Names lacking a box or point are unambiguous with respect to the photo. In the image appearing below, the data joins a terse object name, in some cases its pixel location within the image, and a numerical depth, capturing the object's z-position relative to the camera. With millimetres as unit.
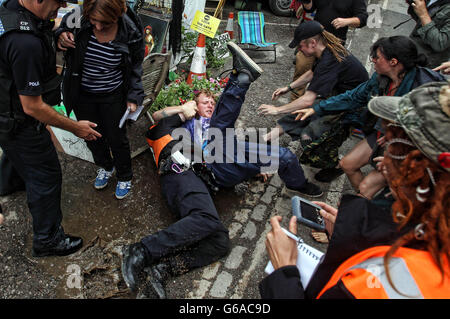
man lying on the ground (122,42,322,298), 2827
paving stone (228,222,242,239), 3434
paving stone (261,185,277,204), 3886
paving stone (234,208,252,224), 3611
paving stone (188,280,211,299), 2831
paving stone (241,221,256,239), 3434
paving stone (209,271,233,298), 2869
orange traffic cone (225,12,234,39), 7059
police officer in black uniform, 2115
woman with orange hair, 1188
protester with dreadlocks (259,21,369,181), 3756
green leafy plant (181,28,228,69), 5973
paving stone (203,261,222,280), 2996
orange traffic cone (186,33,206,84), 5500
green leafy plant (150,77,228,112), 4461
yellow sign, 5246
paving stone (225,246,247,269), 3117
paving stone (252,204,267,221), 3662
